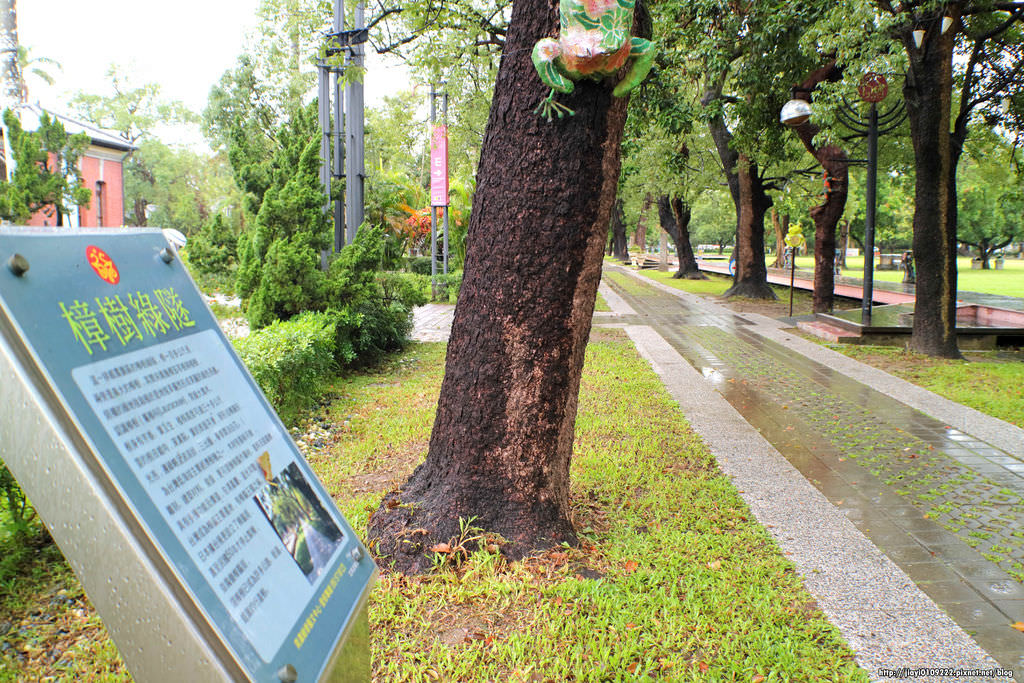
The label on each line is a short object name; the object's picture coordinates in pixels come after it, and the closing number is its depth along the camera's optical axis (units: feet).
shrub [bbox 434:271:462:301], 62.75
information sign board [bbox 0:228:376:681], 3.87
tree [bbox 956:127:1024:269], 111.61
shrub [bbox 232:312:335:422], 17.84
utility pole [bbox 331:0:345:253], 30.66
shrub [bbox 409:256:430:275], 81.56
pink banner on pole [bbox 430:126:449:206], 54.21
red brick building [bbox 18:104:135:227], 94.63
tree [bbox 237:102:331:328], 24.22
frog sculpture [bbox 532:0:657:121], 10.00
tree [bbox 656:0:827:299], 30.68
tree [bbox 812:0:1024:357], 28.09
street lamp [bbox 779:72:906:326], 37.50
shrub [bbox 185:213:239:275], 27.25
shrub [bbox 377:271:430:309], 32.63
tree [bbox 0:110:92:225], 47.75
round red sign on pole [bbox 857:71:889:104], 30.98
